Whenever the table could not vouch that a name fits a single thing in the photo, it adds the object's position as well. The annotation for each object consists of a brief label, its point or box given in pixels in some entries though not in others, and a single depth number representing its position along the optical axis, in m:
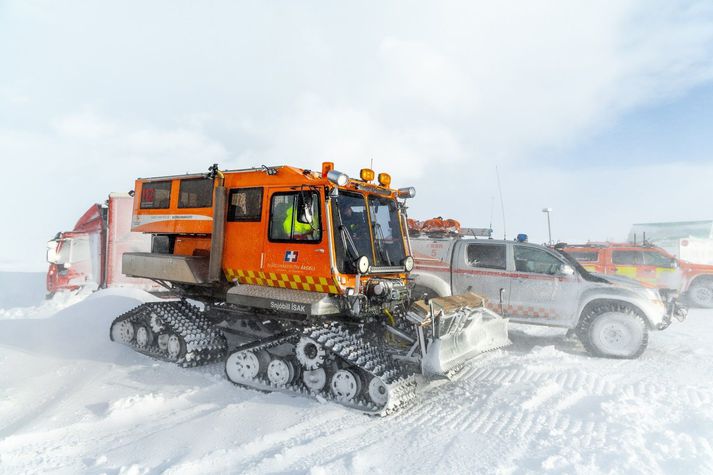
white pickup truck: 7.70
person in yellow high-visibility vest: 5.58
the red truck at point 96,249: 11.78
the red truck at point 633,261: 13.46
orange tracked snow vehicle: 5.30
